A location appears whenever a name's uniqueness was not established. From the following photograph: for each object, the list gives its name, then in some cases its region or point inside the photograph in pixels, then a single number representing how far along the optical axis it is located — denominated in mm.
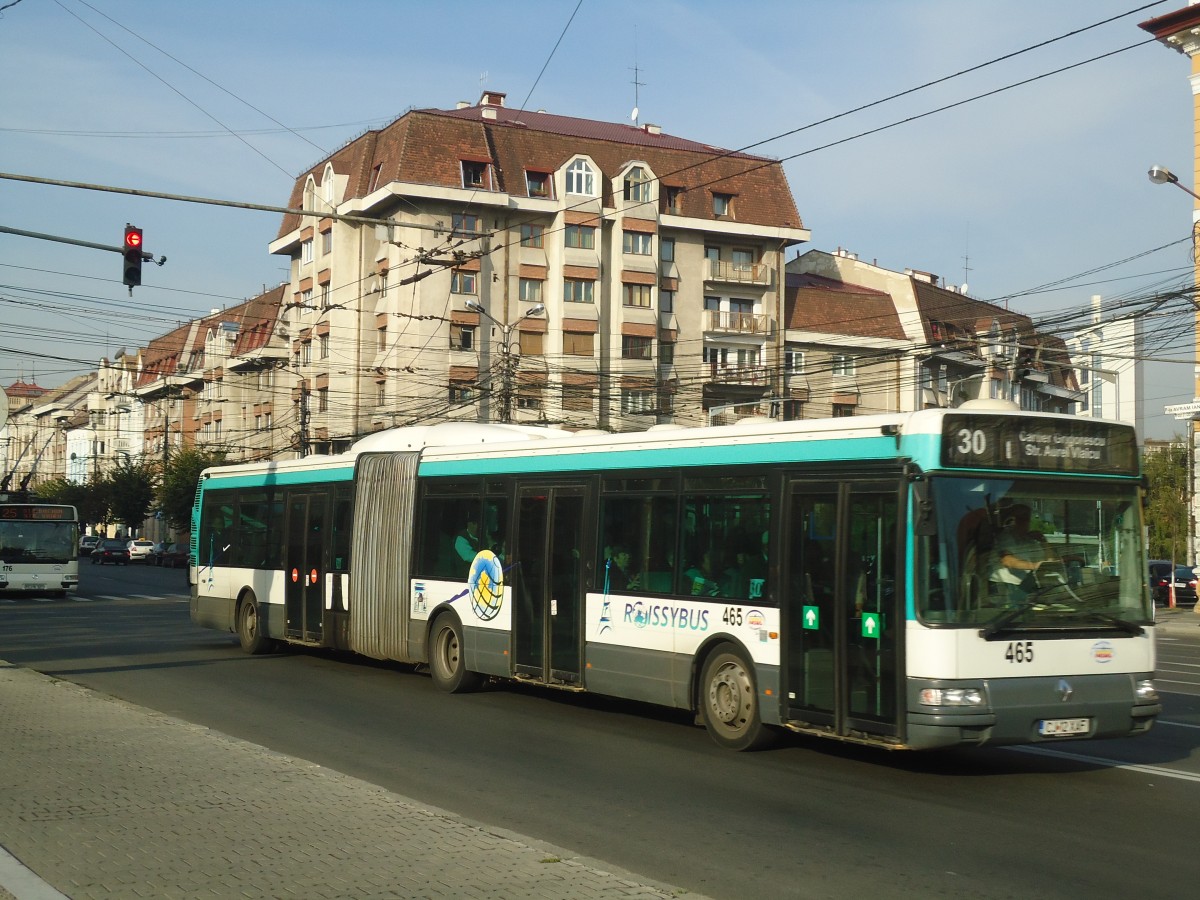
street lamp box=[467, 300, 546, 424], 34156
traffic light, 17812
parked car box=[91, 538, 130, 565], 76562
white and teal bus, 9672
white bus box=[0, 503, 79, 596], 37688
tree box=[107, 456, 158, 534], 91375
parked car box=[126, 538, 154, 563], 77375
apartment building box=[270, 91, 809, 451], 55438
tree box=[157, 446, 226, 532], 77062
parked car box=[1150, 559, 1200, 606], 40812
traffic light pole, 16281
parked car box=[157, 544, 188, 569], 71812
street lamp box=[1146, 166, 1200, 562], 39156
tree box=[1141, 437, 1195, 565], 66688
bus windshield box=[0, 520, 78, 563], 37812
